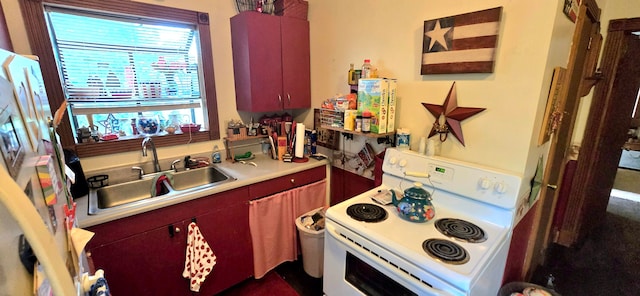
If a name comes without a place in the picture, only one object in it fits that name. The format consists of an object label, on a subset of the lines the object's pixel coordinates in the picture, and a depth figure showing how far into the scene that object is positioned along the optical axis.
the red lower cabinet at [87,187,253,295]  1.33
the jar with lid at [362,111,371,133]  1.51
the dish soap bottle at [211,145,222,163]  2.08
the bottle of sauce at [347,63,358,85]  1.76
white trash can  1.89
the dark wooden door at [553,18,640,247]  1.92
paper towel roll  2.11
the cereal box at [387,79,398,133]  1.51
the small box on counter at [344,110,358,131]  1.61
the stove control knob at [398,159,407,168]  1.50
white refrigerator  0.27
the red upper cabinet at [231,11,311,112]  1.89
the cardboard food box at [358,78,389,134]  1.47
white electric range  0.97
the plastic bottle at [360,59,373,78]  1.62
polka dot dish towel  1.54
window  1.50
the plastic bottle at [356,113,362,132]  1.55
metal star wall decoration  1.32
